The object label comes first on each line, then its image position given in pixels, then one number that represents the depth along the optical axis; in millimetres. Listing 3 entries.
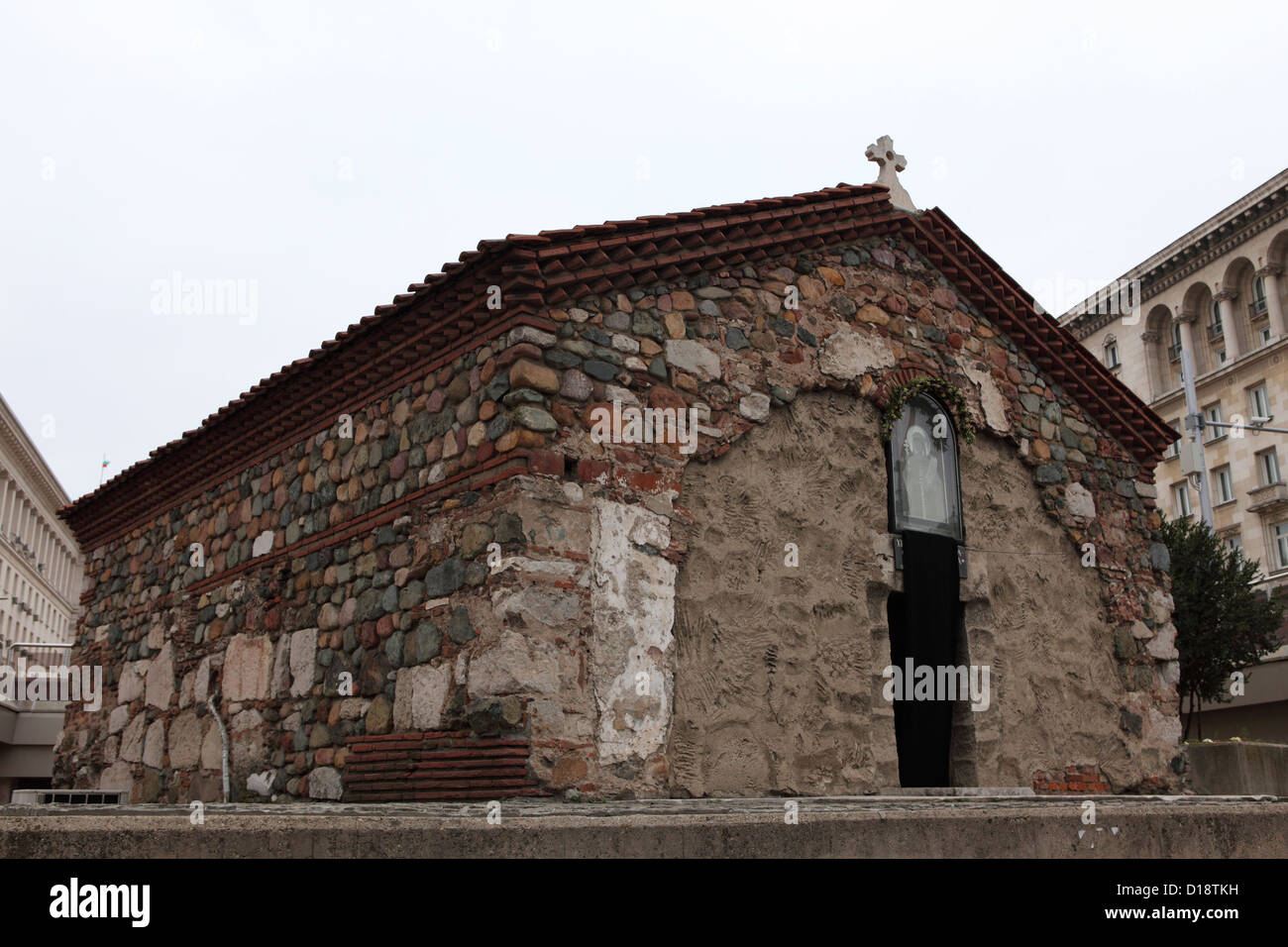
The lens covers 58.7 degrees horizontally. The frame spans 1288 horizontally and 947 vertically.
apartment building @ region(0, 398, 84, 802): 46125
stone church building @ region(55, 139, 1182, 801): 7172
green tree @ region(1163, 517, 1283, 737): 18891
